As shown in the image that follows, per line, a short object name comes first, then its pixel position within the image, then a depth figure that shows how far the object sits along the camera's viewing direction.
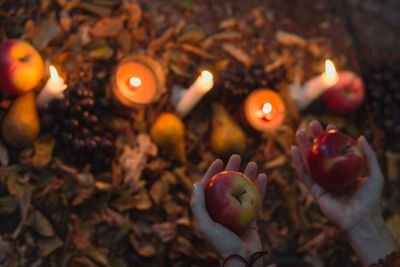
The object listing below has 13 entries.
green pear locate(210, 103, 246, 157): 1.31
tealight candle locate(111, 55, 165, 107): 1.20
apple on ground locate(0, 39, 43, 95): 1.11
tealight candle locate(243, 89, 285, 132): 1.33
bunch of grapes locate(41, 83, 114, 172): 1.15
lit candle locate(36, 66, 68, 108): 1.11
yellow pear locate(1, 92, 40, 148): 1.13
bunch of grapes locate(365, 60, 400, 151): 1.55
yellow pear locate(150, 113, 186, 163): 1.26
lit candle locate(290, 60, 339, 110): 1.37
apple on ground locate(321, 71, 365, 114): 1.51
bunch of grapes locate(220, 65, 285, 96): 1.35
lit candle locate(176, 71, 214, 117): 1.22
